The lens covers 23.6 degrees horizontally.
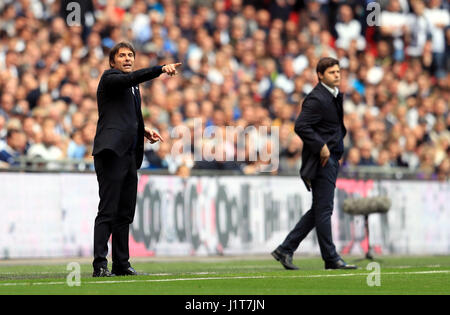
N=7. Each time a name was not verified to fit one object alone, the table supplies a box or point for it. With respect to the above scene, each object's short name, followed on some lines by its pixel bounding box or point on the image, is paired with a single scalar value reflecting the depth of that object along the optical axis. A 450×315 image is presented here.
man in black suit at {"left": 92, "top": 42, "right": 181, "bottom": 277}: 10.20
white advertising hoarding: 15.56
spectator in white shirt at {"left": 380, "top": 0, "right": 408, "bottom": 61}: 23.98
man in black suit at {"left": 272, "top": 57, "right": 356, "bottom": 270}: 11.91
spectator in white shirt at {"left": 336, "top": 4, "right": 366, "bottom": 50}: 23.08
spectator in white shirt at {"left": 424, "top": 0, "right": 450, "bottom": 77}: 24.34
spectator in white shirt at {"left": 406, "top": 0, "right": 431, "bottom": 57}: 24.16
